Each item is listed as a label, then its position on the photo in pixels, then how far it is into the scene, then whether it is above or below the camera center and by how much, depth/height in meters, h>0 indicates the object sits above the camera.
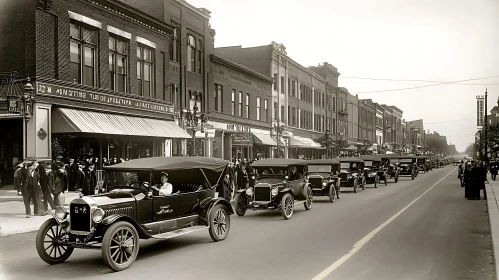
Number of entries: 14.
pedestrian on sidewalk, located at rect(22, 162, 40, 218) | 14.72 -1.25
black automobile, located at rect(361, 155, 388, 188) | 29.53 -1.14
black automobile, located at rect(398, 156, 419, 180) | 39.06 -1.49
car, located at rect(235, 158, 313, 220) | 14.26 -1.26
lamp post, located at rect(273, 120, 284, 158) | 41.98 +1.65
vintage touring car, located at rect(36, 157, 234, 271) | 7.93 -1.18
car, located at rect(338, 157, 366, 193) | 24.47 -1.32
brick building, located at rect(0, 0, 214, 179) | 18.67 +3.63
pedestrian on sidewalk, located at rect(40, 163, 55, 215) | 15.34 -1.20
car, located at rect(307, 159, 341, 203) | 18.83 -1.18
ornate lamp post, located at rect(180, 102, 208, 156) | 24.97 +1.81
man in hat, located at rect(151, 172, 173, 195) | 9.49 -0.75
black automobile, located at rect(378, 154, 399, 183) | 34.28 -1.46
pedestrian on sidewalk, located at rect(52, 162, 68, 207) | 15.57 -1.08
